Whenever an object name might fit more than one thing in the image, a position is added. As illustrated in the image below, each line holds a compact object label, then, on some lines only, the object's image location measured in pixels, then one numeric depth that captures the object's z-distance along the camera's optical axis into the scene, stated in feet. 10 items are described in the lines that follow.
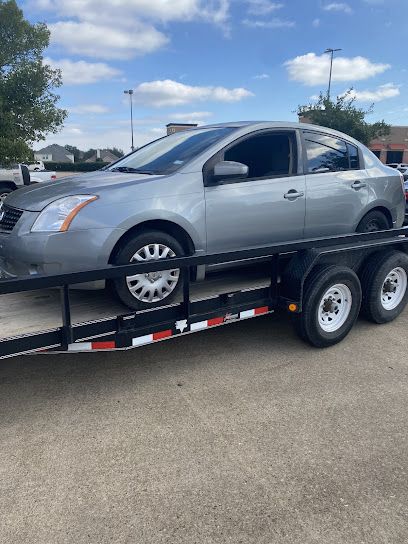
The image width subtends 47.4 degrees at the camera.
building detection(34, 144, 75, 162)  309.42
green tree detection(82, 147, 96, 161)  342.97
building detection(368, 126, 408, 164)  165.58
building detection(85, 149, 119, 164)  313.94
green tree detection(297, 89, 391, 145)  107.76
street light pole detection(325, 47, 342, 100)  133.90
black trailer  10.62
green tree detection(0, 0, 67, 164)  46.68
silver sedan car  11.52
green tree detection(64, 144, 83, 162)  338.75
